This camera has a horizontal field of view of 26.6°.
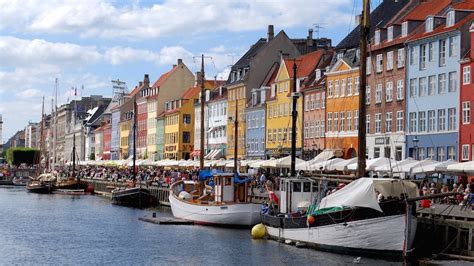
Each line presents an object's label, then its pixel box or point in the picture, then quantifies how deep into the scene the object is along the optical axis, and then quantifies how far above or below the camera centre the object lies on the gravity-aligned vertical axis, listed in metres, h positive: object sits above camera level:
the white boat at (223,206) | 52.94 -2.41
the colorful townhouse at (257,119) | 99.06 +4.41
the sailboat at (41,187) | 109.94 -2.99
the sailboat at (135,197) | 79.69 -2.88
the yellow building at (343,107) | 78.12 +4.53
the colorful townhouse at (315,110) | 84.44 +4.63
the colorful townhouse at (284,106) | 89.81 +5.31
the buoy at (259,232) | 46.81 -3.25
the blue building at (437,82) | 64.12 +5.56
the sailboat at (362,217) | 36.69 -2.05
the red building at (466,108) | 61.94 +3.60
